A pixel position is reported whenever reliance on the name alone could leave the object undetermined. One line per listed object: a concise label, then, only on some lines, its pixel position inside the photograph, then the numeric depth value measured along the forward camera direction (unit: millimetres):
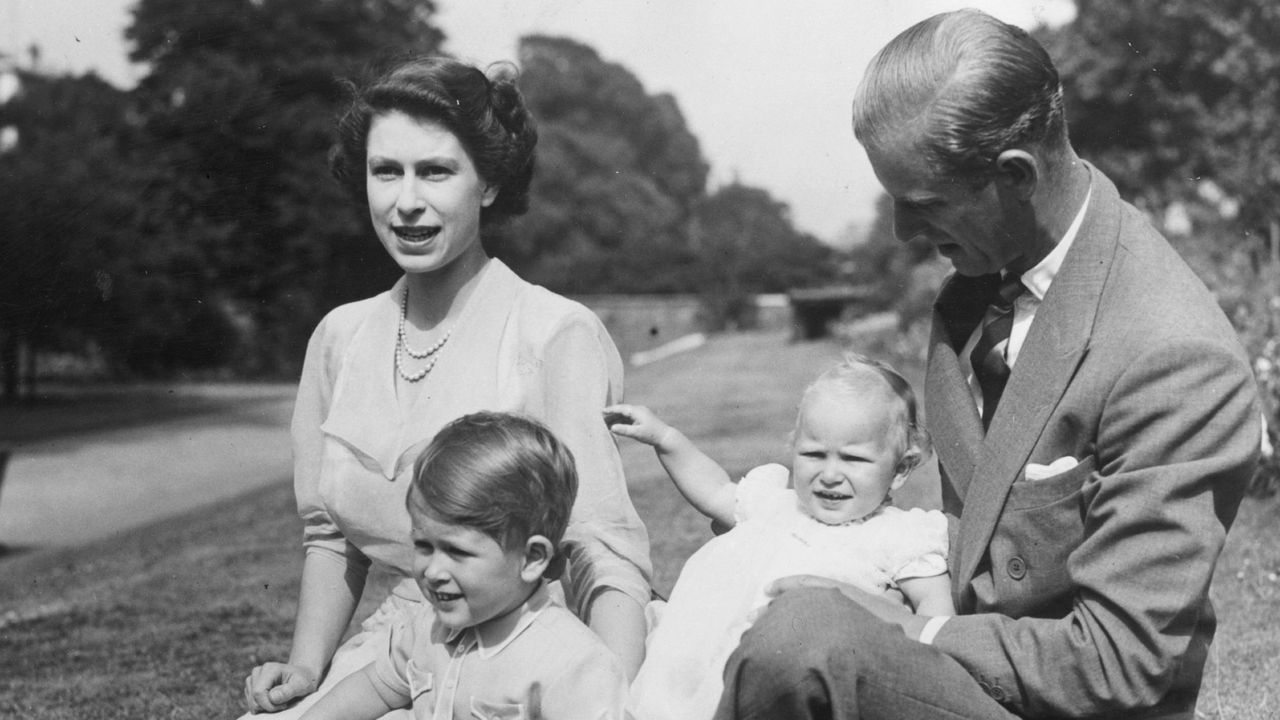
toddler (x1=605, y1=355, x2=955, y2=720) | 2604
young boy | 2471
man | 2086
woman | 2961
